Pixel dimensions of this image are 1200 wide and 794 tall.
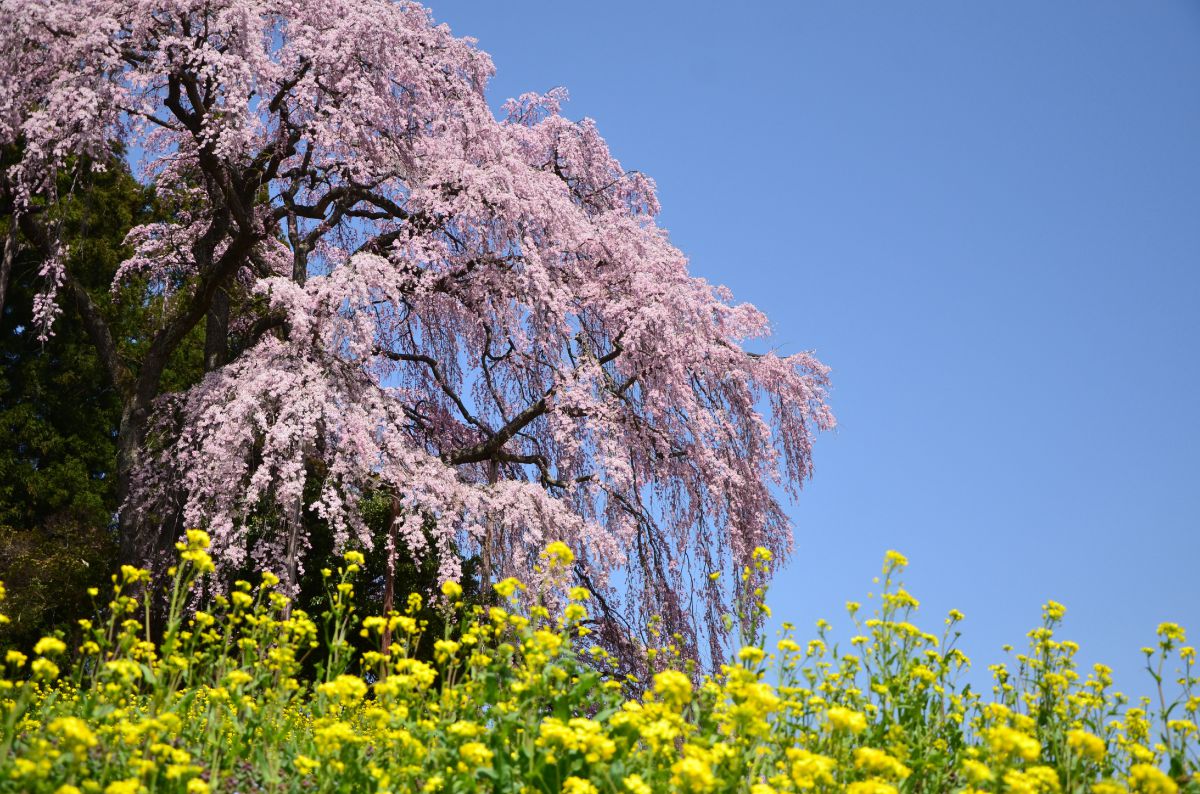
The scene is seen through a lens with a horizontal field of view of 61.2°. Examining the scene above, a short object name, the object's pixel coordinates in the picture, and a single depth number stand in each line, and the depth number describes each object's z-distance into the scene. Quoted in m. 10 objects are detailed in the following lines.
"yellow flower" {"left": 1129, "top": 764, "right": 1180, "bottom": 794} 2.95
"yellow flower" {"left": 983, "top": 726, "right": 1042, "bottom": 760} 2.83
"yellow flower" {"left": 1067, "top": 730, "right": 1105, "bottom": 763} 3.10
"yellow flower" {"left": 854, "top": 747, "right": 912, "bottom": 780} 3.04
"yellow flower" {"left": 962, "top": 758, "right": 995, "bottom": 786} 2.86
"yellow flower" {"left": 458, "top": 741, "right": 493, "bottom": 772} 3.21
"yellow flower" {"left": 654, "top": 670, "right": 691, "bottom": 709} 3.08
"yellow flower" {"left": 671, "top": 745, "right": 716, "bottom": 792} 2.67
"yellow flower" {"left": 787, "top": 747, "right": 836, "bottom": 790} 3.02
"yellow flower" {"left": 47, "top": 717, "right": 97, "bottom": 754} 2.75
